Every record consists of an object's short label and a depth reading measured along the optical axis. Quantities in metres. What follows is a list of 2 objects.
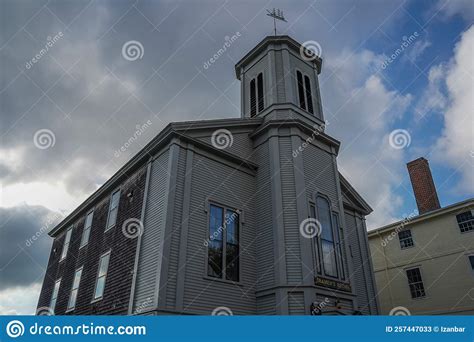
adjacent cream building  20.52
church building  11.38
